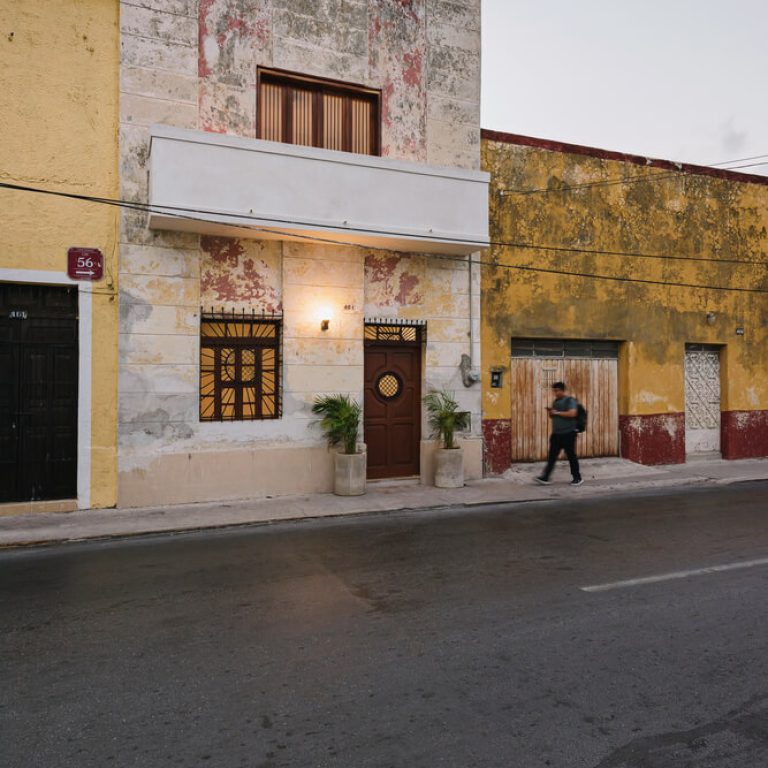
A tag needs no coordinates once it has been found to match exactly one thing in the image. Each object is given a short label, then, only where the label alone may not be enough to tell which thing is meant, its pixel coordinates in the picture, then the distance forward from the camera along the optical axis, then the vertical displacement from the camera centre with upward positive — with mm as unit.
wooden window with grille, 10531 +519
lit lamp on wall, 11102 +1404
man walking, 11852 -535
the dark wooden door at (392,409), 11844 -154
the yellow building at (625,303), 12969 +2040
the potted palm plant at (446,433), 11547 -573
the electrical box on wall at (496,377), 12695 +441
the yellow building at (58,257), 9336 +2011
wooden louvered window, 10969 +4804
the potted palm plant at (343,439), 10742 -620
